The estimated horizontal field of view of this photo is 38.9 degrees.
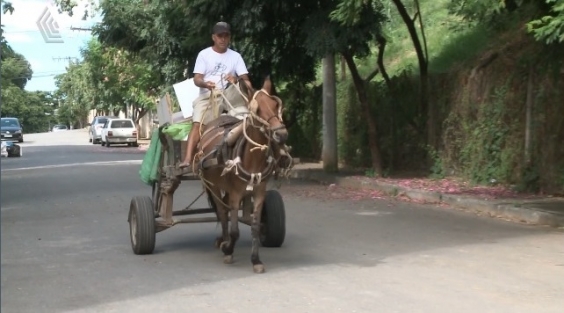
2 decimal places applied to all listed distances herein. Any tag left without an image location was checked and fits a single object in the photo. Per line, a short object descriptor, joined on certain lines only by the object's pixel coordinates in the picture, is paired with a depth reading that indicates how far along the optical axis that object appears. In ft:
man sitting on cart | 30.91
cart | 31.55
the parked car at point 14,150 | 113.60
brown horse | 27.55
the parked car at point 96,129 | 172.25
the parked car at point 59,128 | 307.13
